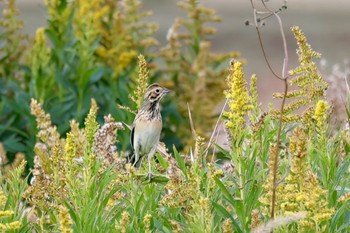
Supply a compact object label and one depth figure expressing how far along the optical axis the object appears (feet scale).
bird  35.12
